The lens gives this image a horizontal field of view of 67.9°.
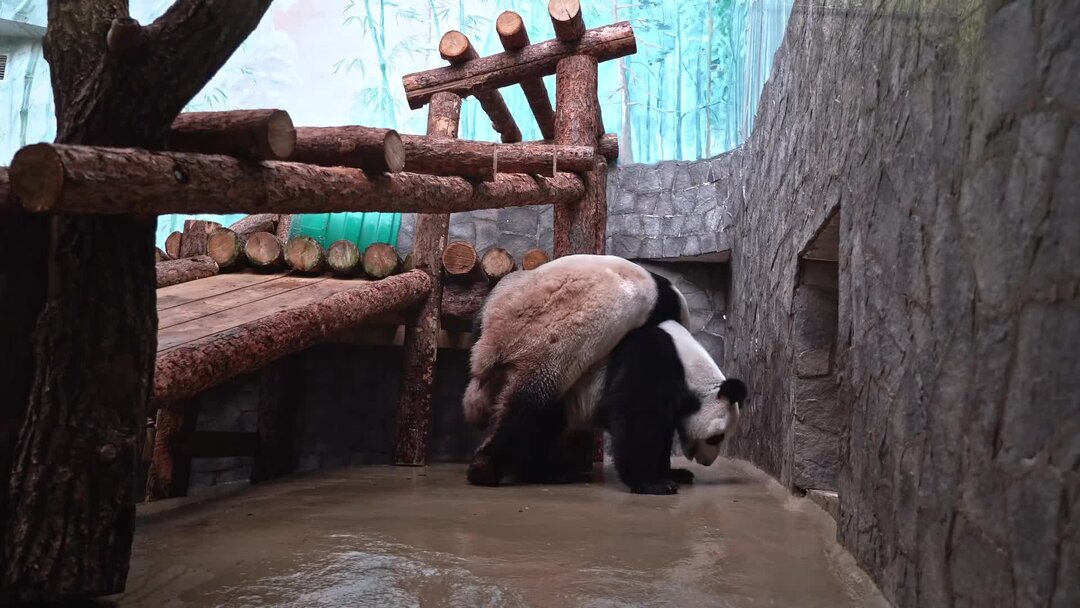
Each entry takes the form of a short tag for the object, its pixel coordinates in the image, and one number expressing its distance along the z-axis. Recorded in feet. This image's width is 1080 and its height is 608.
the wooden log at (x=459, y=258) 19.54
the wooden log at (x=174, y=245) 20.32
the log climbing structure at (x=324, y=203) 6.35
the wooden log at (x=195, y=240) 19.43
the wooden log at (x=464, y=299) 20.24
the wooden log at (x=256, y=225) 23.99
